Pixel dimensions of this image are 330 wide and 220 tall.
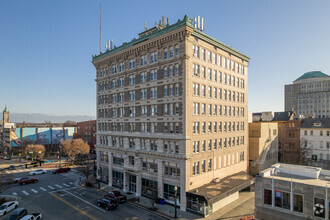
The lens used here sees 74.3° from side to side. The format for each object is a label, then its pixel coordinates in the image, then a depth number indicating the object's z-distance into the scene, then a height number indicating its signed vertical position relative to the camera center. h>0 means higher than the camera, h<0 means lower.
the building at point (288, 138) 63.78 -6.75
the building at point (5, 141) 96.44 -12.01
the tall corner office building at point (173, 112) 33.53 +0.59
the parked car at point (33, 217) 26.95 -13.02
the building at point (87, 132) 97.12 -7.66
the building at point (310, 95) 129.62 +13.28
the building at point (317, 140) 59.56 -6.75
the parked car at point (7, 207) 31.26 -13.56
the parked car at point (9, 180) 43.66 -13.69
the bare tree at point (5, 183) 38.43 -13.13
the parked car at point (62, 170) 58.80 -15.19
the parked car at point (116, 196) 36.00 -13.59
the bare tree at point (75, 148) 74.88 -11.59
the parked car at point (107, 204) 32.88 -13.57
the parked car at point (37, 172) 56.58 -15.09
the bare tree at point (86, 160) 47.04 -14.62
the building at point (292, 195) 20.02 -7.71
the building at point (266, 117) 75.13 -0.43
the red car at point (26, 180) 48.03 -14.65
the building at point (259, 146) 49.56 -7.12
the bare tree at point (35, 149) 76.99 -12.17
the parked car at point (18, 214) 28.23 -13.12
